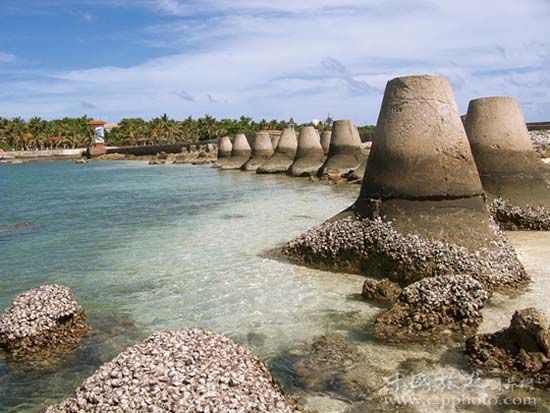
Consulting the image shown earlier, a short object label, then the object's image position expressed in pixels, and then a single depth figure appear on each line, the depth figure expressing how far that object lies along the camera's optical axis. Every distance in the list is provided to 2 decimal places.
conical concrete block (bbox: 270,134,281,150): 47.16
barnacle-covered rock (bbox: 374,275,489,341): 6.66
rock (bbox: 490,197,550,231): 12.24
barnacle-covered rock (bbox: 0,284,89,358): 6.84
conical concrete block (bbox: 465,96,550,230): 12.49
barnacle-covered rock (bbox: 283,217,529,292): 8.29
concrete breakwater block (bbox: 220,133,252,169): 44.62
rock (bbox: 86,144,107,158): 92.00
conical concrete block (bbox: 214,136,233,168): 47.08
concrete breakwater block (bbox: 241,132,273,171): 41.03
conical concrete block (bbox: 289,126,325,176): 32.91
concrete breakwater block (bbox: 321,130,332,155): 38.88
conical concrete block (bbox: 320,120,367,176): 28.83
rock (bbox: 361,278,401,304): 8.09
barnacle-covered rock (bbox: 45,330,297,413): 4.16
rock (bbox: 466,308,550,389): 5.46
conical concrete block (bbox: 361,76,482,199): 9.34
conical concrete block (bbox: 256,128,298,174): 36.84
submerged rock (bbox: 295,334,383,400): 5.44
